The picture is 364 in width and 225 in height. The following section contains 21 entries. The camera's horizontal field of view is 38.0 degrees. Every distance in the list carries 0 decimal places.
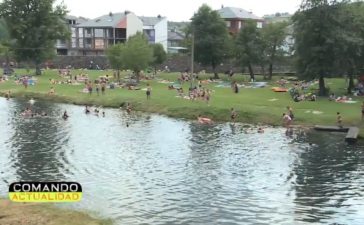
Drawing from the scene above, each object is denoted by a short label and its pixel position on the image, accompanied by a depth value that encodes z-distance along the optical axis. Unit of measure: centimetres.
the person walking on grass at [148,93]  8044
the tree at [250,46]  10794
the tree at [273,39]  10925
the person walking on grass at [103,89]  8873
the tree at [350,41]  7481
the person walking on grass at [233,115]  6677
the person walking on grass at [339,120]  6087
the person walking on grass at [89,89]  8882
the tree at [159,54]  12566
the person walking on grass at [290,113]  6333
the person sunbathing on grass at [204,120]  6619
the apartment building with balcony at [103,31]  17550
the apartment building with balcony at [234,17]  15800
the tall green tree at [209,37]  11431
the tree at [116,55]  10688
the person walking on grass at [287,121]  6228
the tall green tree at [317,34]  7662
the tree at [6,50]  13239
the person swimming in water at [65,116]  6905
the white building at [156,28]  18488
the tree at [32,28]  12669
